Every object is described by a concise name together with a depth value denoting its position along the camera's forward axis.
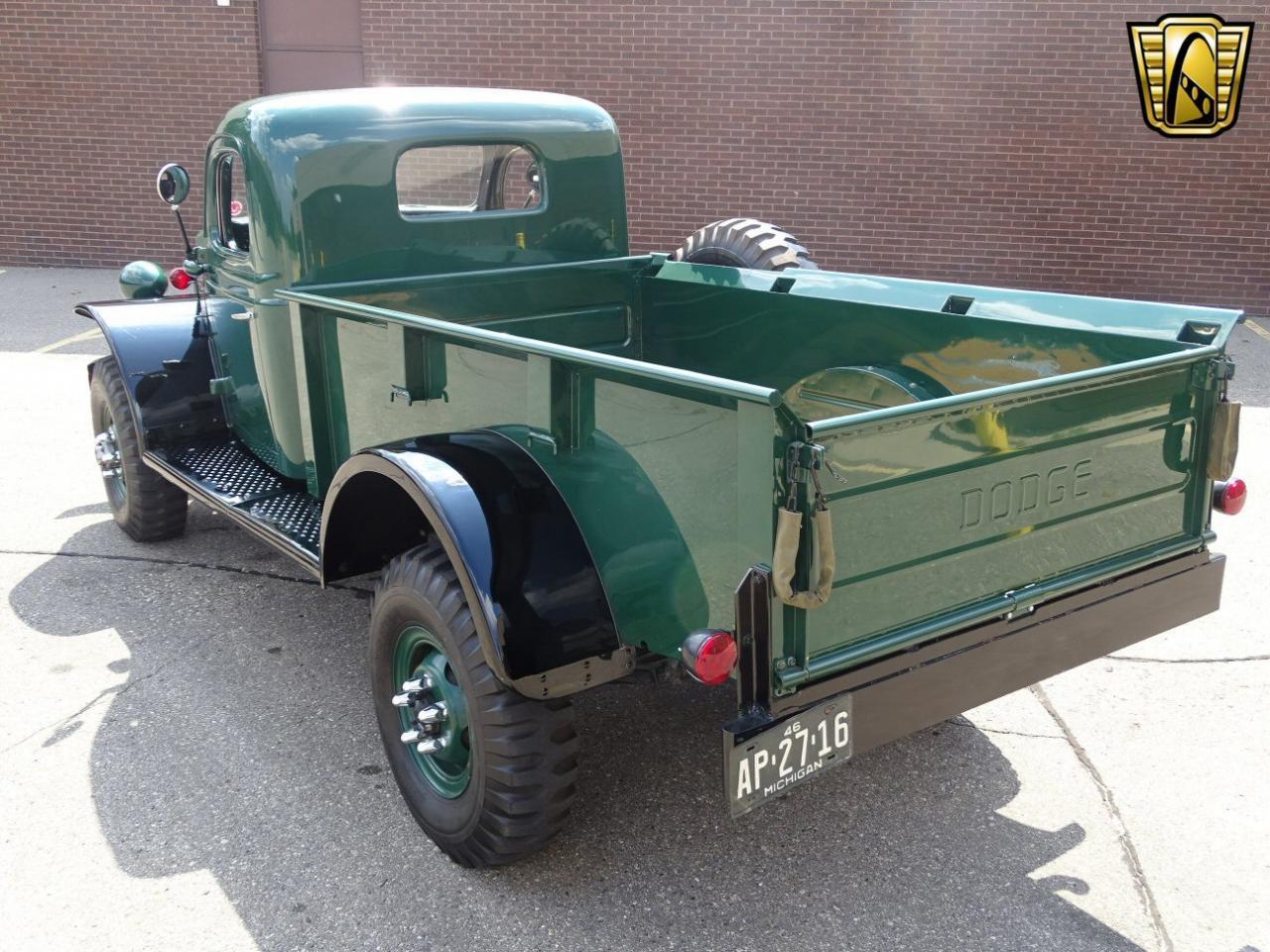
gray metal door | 11.68
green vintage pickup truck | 2.34
